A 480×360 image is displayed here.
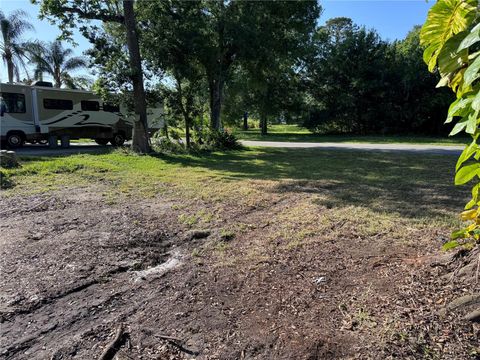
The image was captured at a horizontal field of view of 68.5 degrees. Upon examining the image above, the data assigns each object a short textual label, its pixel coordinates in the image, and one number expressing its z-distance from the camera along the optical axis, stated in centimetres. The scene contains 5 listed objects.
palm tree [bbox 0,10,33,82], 2403
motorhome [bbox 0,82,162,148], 1440
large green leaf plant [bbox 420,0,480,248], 97
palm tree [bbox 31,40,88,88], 2724
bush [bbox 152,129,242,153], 1395
